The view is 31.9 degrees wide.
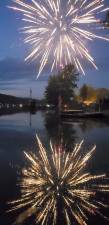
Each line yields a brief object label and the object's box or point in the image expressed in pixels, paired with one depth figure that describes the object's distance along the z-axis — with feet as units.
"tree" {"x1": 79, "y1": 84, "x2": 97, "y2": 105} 279.39
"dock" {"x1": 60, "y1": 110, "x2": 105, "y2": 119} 109.59
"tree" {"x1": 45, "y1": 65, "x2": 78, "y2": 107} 192.99
